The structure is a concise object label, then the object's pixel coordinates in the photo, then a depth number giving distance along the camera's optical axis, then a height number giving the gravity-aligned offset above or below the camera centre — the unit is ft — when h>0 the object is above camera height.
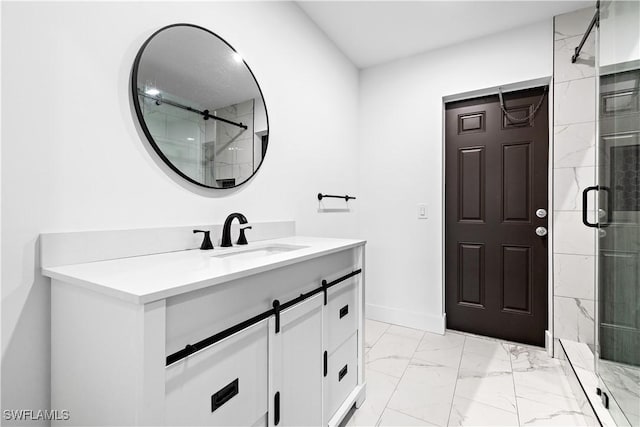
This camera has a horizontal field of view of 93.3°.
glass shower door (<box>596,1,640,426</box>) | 3.98 +0.07
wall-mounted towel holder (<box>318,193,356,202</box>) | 7.25 +0.44
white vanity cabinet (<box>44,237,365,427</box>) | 2.07 -1.09
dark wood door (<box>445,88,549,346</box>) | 7.28 -0.06
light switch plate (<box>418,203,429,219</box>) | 8.24 +0.09
